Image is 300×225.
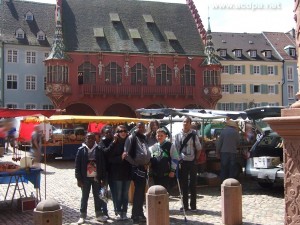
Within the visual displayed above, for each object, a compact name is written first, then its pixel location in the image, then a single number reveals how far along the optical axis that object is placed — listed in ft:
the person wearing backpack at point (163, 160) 28.04
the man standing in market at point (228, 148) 36.11
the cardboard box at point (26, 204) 29.94
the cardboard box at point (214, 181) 39.90
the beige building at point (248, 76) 158.10
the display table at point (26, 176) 29.91
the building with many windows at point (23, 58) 130.93
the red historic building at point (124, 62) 128.98
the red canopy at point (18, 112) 34.33
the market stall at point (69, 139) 66.64
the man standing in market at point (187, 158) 28.63
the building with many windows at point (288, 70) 164.04
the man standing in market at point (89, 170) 25.59
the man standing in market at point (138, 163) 25.16
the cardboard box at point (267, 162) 35.45
